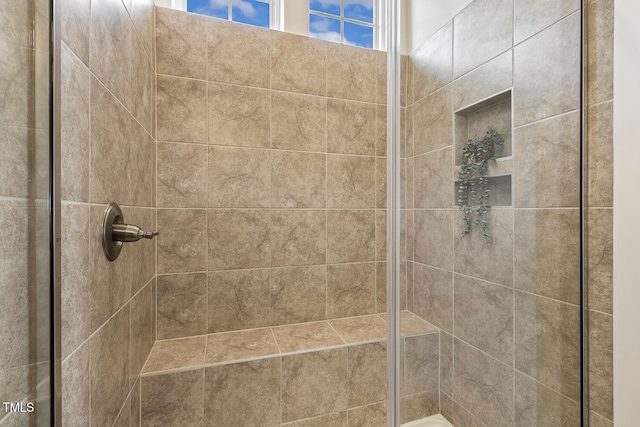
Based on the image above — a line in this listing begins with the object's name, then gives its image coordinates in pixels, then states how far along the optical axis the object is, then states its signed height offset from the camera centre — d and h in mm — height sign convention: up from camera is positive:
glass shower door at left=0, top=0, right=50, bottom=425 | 348 +4
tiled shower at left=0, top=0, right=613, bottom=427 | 633 -57
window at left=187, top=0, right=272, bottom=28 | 1436 +1136
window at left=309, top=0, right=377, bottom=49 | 1650 +1213
